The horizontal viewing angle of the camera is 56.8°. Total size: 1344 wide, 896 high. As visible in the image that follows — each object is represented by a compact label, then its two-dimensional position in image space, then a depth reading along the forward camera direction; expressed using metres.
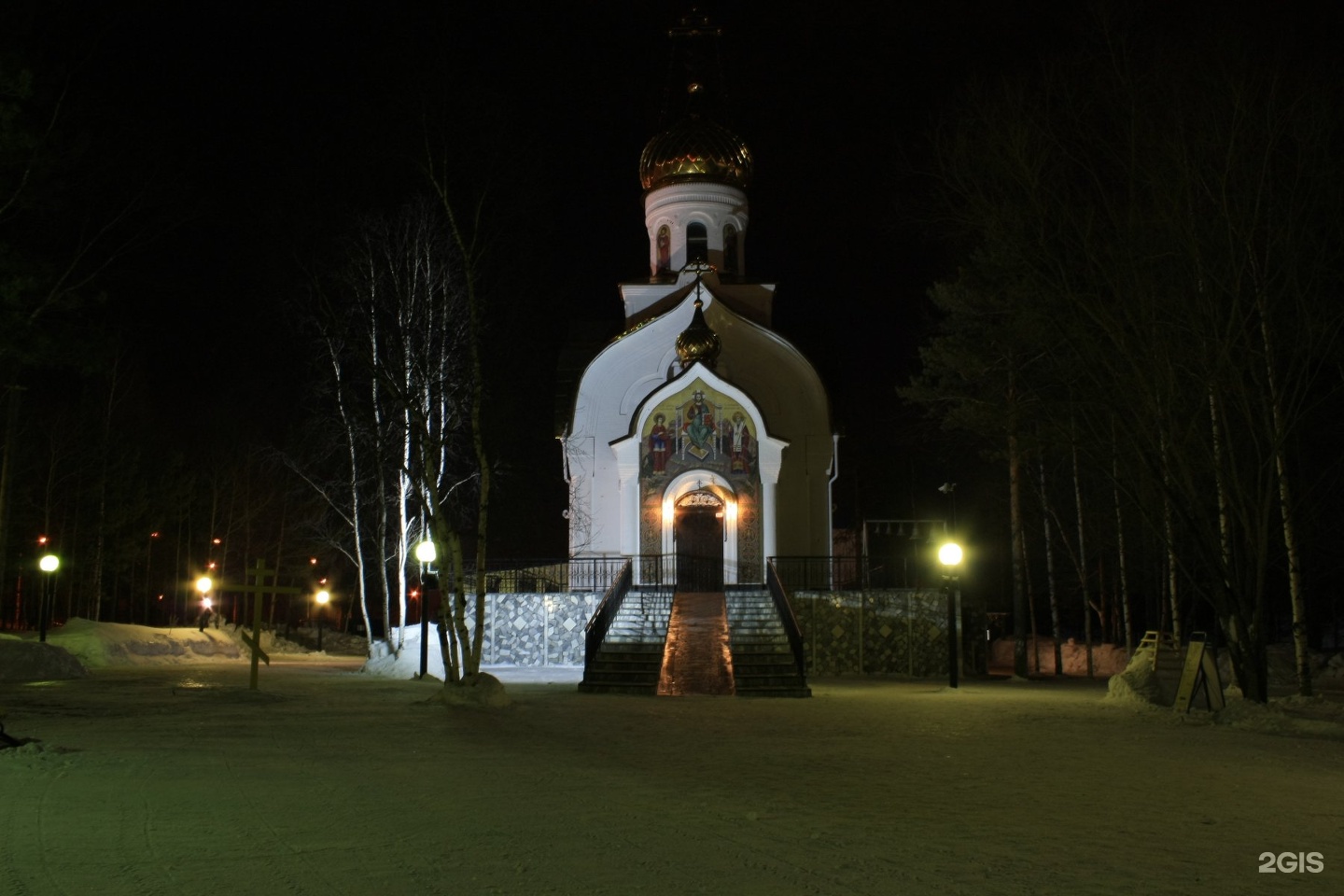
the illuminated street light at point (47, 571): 23.58
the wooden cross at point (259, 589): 17.99
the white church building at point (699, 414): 27.03
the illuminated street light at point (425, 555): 18.14
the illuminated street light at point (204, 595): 28.73
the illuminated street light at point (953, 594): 19.66
